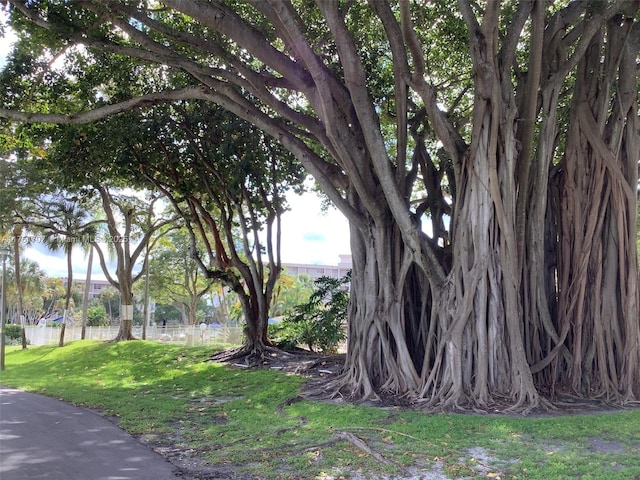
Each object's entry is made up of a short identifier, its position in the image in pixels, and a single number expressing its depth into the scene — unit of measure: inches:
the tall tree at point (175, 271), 1290.6
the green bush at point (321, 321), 593.9
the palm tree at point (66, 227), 911.7
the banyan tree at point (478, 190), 320.2
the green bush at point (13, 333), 1552.7
